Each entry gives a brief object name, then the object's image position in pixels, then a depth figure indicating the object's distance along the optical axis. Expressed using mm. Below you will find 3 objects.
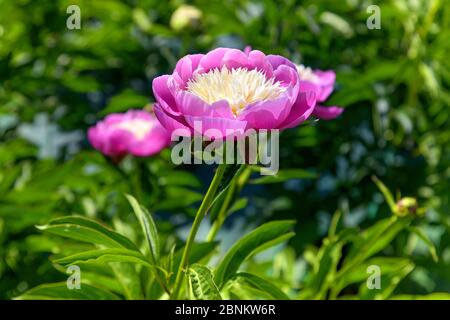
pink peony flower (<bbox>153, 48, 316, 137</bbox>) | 937
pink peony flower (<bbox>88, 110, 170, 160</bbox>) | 1379
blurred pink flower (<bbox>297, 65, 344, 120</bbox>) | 1131
